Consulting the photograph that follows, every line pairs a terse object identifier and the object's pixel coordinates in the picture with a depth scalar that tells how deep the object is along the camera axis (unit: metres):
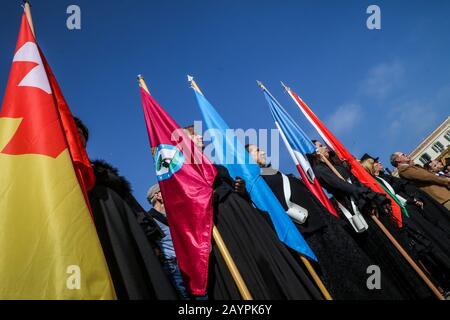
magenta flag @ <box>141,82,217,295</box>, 3.25
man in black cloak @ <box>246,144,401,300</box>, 3.38
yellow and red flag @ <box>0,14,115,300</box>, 1.75
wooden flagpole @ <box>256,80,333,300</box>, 3.22
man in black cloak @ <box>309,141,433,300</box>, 4.05
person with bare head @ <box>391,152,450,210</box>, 6.47
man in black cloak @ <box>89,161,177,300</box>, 2.13
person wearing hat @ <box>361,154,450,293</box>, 5.05
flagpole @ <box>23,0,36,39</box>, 3.10
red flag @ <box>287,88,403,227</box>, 5.05
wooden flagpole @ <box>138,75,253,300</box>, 2.83
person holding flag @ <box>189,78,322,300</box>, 2.92
